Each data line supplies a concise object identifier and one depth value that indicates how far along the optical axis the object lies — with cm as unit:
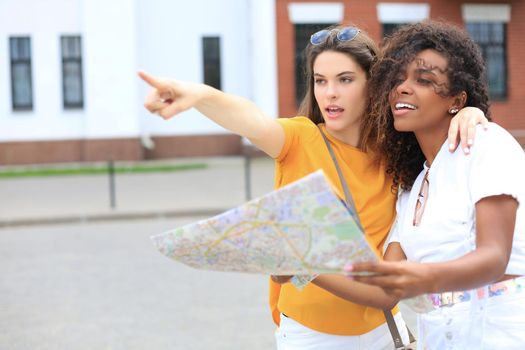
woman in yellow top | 323
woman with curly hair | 221
